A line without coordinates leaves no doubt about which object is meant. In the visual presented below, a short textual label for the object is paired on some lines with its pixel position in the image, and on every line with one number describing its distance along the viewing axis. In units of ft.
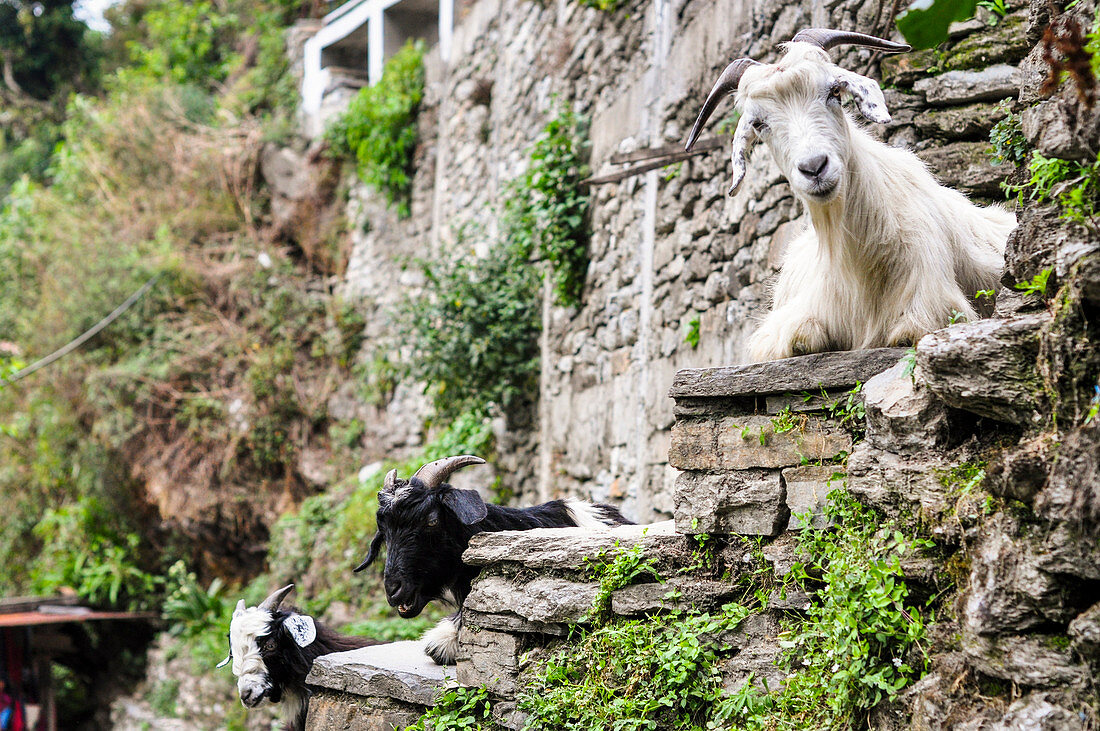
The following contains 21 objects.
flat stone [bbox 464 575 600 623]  10.67
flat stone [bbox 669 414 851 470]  9.45
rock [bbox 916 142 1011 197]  12.84
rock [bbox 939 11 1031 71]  13.10
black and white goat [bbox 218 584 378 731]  14.51
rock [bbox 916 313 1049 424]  7.27
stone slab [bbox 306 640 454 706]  11.74
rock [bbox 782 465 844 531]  9.27
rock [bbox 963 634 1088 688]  6.65
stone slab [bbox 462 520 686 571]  10.57
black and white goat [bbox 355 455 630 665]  11.96
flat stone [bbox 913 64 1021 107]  13.14
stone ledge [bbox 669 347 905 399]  9.32
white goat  9.53
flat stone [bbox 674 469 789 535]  9.75
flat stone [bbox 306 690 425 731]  11.87
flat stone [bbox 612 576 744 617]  9.98
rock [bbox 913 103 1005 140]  12.96
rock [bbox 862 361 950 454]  8.25
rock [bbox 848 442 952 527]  8.03
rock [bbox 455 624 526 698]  11.09
